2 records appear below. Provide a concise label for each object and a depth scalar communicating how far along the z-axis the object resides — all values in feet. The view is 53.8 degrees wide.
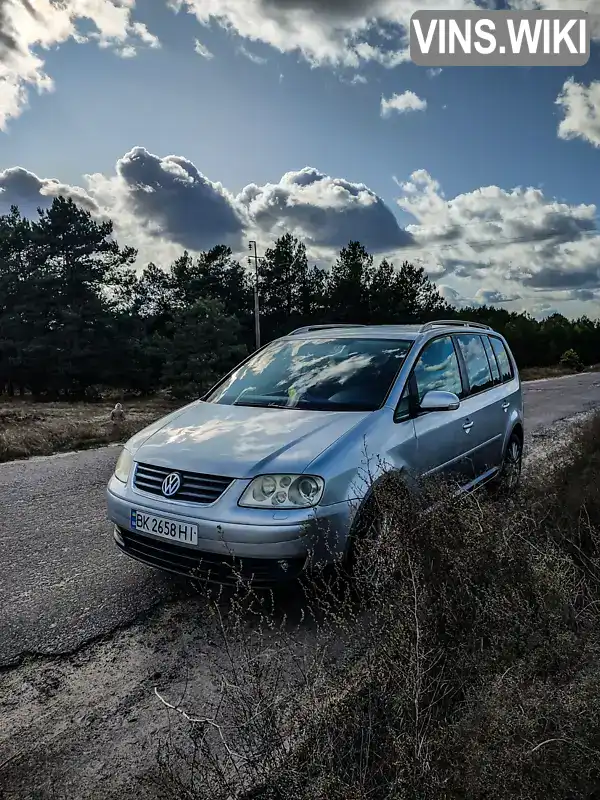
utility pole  153.07
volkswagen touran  10.25
